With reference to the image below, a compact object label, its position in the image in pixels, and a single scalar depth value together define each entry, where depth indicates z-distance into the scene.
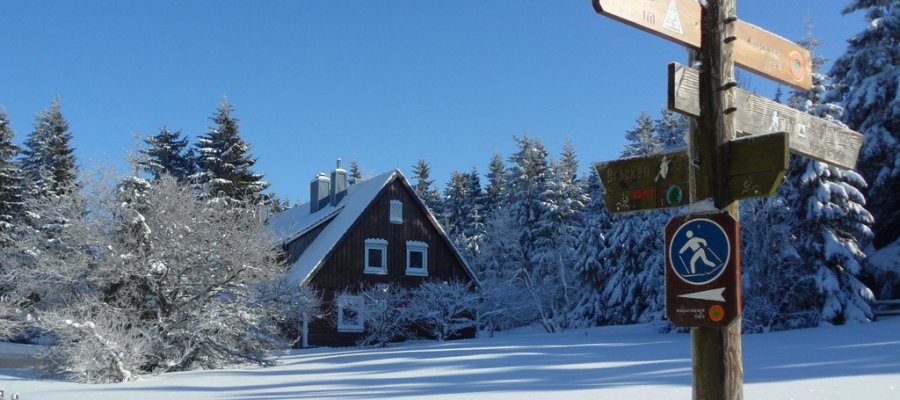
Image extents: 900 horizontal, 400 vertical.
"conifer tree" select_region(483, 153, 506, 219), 64.27
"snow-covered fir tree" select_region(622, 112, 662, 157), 42.94
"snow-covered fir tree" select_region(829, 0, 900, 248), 27.27
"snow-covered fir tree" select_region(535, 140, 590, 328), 46.44
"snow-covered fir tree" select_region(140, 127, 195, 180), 53.69
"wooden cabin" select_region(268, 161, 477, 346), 35.75
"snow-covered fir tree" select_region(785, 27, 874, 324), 24.91
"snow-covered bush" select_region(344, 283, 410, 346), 33.50
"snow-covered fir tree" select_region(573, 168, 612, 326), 42.22
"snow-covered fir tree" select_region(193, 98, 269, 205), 48.06
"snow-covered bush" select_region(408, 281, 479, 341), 35.28
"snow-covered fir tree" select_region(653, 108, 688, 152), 43.03
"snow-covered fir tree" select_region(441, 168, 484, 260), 61.22
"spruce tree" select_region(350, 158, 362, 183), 74.51
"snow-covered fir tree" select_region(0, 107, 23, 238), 44.34
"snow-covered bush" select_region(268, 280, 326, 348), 25.81
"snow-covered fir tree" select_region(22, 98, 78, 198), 48.84
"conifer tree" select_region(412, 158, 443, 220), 66.88
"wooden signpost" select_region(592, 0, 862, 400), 4.16
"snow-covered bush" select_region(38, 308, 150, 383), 19.17
